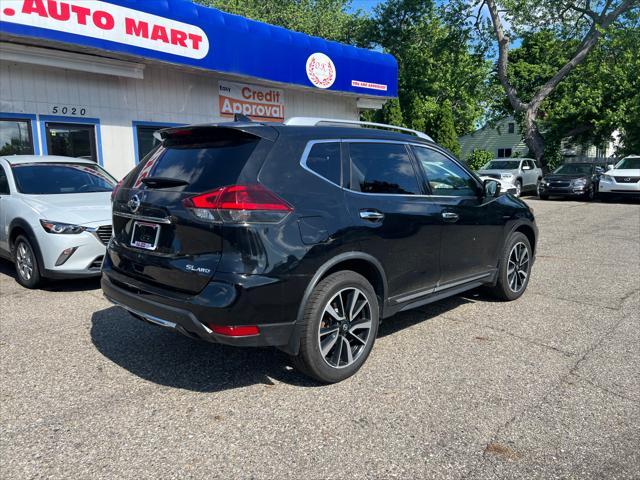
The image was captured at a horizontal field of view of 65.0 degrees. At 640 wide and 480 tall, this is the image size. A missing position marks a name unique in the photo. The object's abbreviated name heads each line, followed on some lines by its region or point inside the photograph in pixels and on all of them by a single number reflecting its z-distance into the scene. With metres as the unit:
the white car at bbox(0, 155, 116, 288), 5.68
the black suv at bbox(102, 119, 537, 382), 3.06
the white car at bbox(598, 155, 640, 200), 17.67
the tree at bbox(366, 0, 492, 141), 29.95
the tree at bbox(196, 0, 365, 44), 40.56
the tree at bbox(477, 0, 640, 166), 26.12
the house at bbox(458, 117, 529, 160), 48.03
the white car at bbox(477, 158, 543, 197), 20.64
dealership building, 9.02
